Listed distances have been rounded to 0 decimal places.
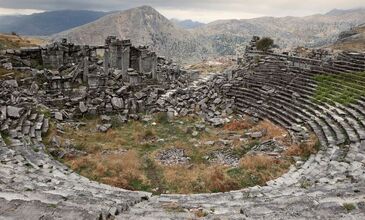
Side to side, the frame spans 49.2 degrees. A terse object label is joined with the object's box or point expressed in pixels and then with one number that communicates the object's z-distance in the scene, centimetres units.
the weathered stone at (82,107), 3498
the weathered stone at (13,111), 2862
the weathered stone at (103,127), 3177
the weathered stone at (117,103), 3634
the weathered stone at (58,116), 3278
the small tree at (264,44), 5103
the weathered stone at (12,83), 3751
